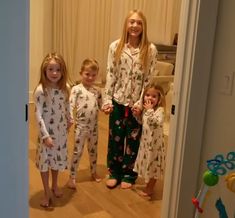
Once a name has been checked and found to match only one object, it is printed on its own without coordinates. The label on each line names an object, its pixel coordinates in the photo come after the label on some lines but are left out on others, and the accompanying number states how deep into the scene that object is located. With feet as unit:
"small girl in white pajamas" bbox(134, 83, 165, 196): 8.80
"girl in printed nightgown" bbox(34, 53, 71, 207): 8.22
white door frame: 5.83
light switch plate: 5.80
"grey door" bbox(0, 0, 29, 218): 4.04
